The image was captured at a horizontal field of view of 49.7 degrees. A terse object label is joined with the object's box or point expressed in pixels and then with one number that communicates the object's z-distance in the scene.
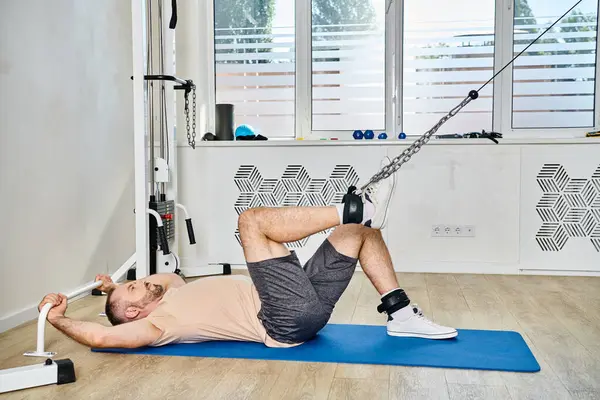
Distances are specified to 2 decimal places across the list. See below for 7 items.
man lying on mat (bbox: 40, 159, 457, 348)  2.09
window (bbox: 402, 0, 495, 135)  4.47
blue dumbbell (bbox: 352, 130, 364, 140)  4.30
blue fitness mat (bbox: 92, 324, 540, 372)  2.10
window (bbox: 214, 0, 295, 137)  4.70
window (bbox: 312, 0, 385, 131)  4.61
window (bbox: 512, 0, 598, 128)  4.36
